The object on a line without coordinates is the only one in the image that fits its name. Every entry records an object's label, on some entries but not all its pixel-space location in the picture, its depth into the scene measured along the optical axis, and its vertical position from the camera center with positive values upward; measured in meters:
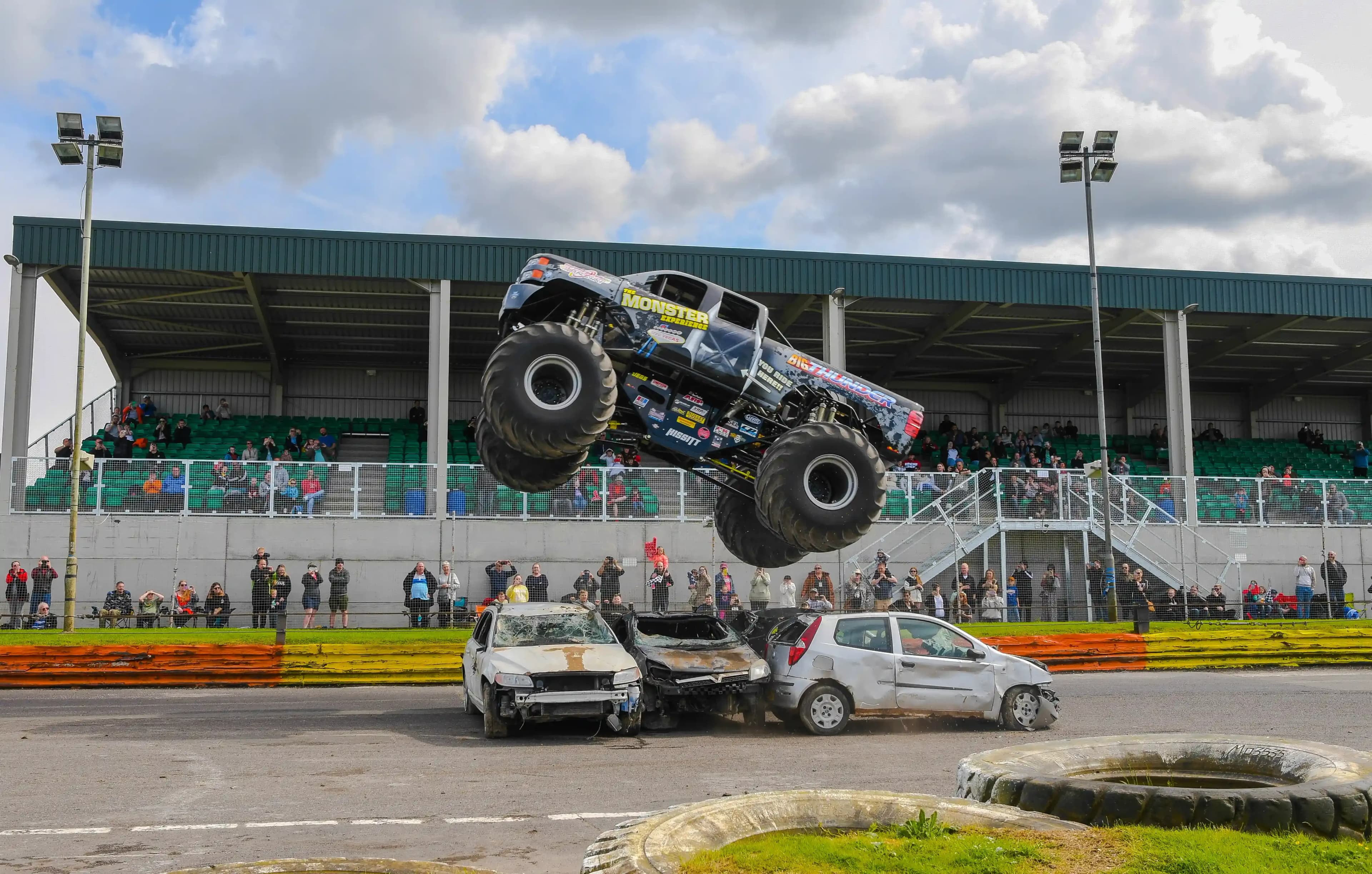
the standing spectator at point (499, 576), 24.27 +0.00
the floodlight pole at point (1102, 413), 24.48 +3.50
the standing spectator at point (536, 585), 24.08 -0.19
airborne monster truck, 12.59 +2.04
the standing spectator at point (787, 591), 23.50 -0.33
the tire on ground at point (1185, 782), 5.23 -1.00
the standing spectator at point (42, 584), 22.66 -0.11
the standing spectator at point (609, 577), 24.03 -0.04
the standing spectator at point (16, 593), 22.53 -0.28
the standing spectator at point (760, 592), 23.22 -0.33
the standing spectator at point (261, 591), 23.17 -0.27
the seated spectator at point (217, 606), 22.55 -0.56
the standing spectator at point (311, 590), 23.06 -0.26
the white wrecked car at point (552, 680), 12.70 -1.11
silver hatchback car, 13.35 -1.15
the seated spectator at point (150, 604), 23.17 -0.50
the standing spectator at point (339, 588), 23.06 -0.22
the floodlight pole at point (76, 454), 21.59 +2.40
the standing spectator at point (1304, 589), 26.08 -0.38
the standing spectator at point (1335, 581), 26.36 -0.22
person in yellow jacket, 22.25 -0.32
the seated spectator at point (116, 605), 22.98 -0.52
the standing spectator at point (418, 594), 22.81 -0.33
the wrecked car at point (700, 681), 13.48 -1.19
